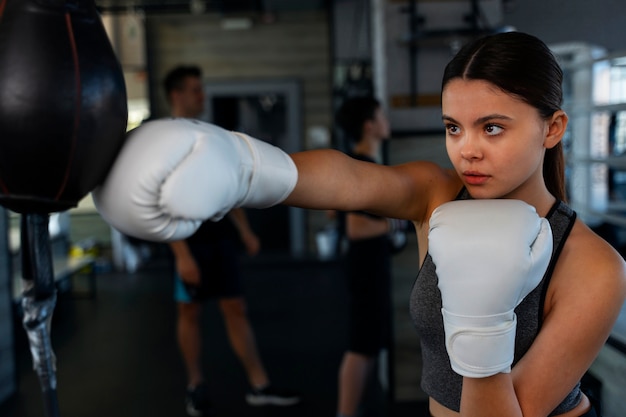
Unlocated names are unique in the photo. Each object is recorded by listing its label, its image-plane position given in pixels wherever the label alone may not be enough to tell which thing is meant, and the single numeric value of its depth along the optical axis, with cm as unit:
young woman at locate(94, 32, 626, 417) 85
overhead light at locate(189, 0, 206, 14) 650
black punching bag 78
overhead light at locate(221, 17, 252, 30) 697
